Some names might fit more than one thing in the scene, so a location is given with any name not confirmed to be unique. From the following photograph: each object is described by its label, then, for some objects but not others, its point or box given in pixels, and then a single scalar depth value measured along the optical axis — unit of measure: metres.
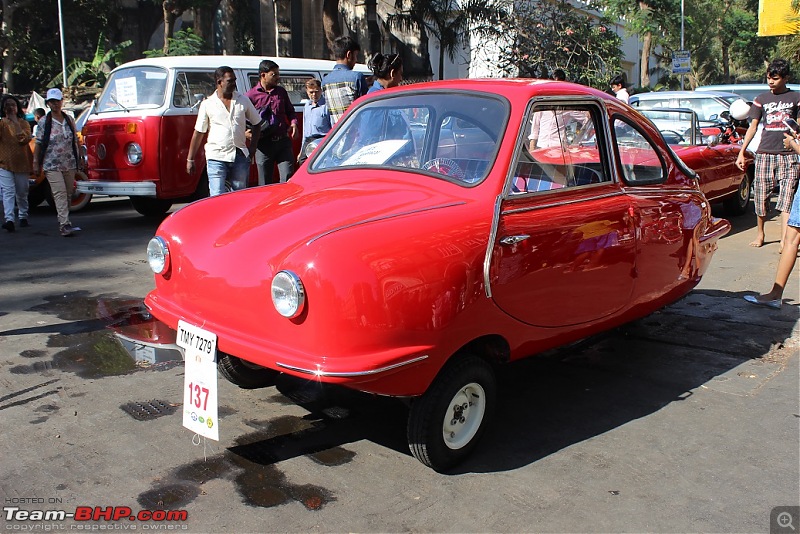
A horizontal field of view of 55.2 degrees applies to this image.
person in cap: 9.34
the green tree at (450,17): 20.95
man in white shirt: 7.42
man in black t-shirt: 8.07
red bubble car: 3.18
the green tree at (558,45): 20.75
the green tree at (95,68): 25.42
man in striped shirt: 7.64
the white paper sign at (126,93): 10.37
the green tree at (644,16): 31.67
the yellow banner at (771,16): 29.67
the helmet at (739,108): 9.66
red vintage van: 9.93
